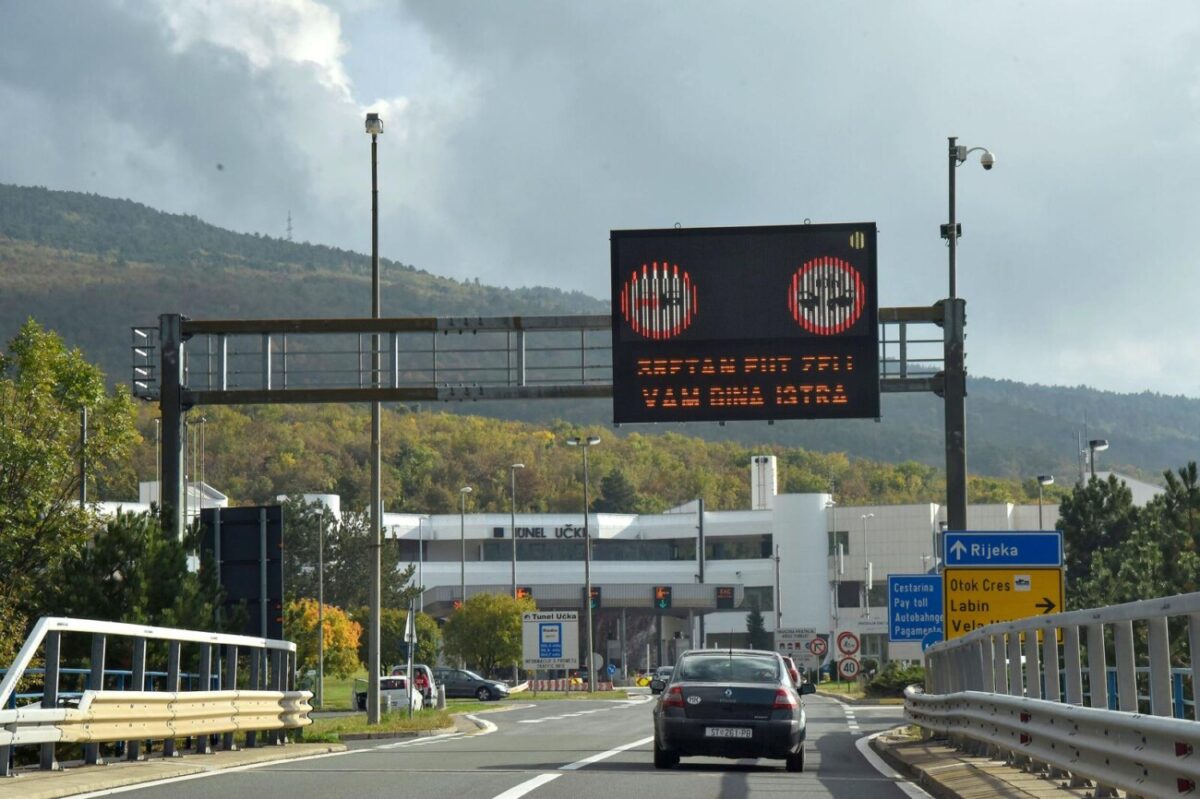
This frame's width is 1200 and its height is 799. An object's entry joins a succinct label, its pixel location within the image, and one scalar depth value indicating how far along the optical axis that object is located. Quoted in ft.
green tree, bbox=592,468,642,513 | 600.80
